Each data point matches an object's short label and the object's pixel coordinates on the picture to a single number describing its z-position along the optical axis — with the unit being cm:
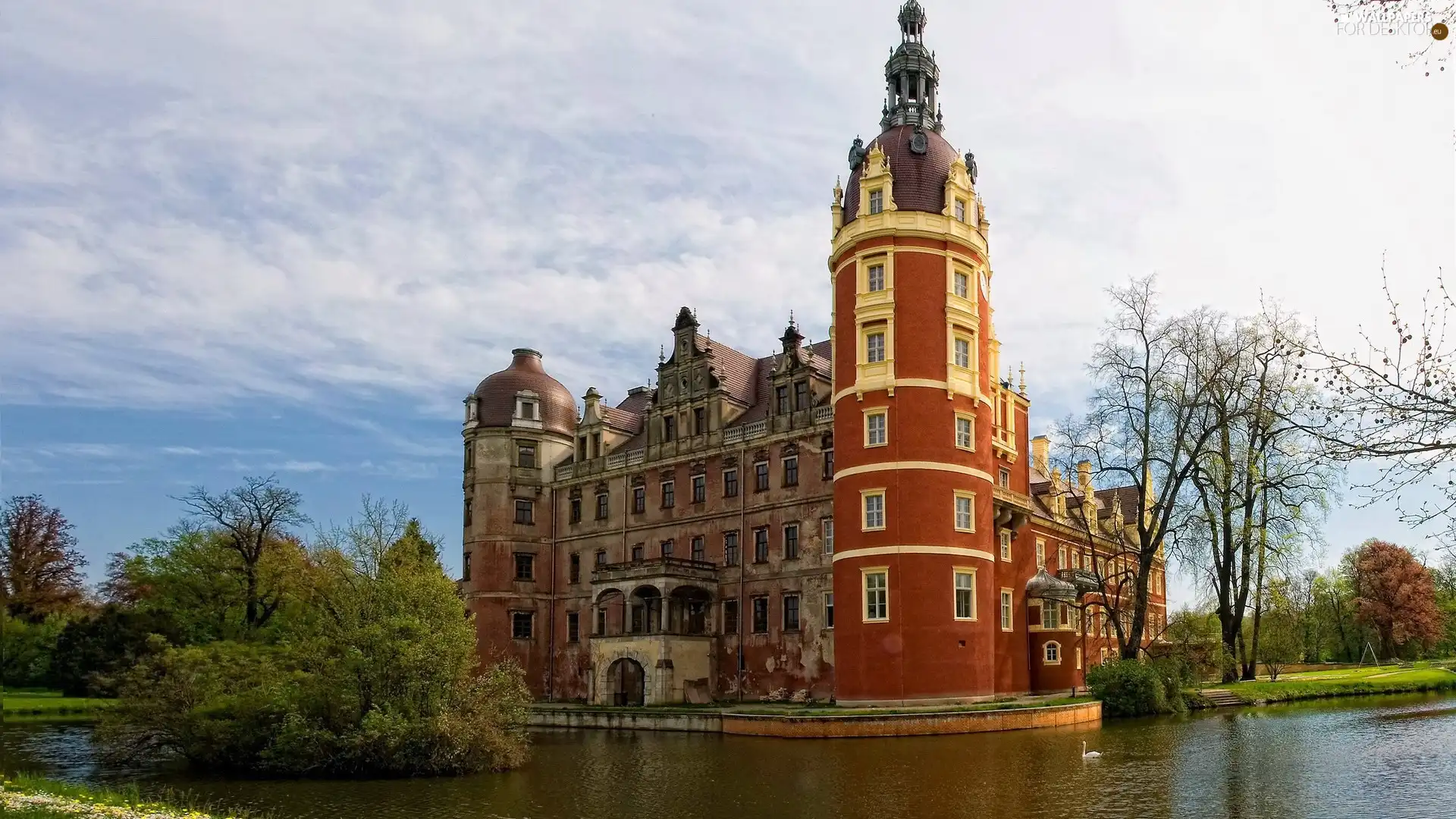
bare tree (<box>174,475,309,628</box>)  5559
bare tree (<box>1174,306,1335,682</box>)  4078
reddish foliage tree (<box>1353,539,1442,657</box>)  7719
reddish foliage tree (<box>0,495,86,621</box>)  6234
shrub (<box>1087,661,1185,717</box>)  3912
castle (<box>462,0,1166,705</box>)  3959
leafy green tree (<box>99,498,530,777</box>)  2589
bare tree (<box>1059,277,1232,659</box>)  4138
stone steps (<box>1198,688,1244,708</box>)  4306
